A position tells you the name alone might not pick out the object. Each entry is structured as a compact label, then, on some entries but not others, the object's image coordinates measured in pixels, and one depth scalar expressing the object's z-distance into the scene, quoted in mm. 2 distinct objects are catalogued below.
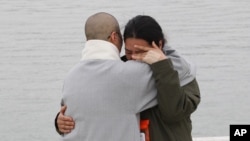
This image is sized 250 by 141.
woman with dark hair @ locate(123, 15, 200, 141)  4423
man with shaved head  4492
